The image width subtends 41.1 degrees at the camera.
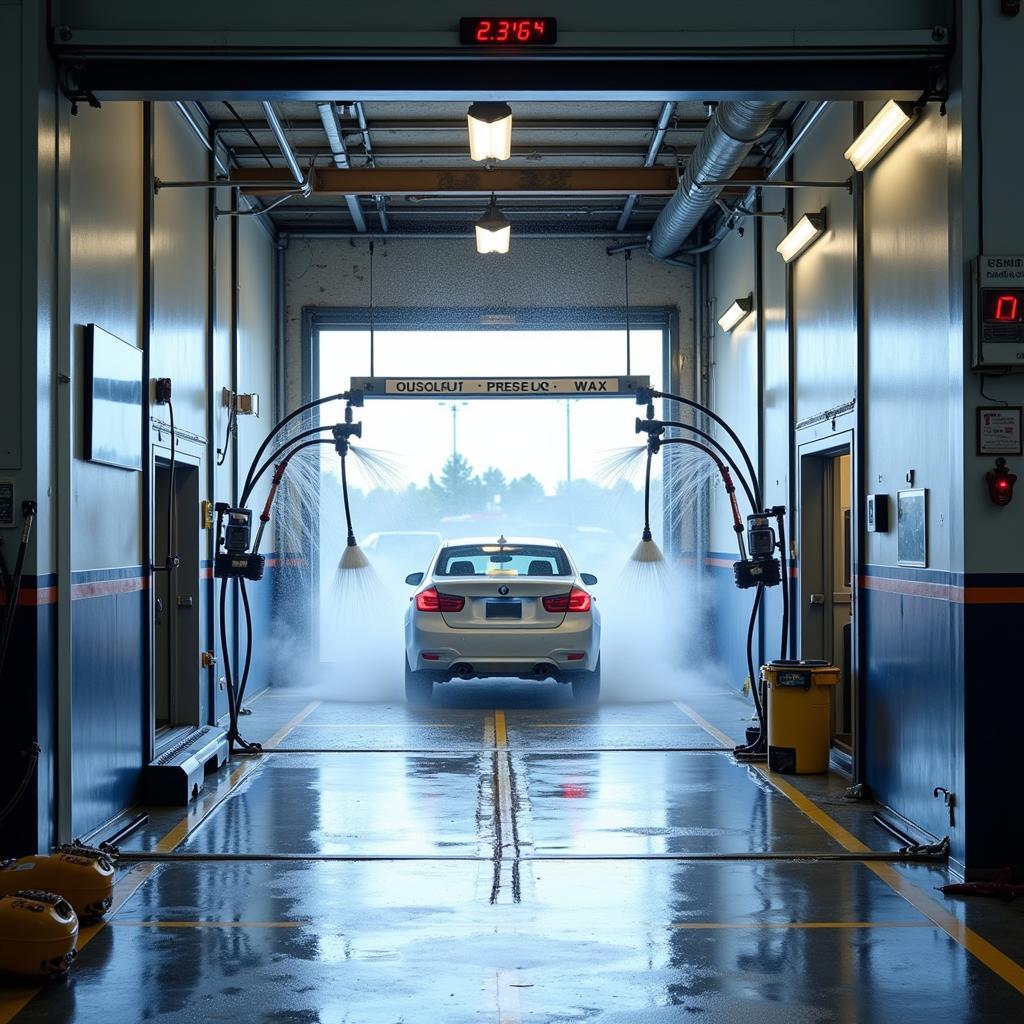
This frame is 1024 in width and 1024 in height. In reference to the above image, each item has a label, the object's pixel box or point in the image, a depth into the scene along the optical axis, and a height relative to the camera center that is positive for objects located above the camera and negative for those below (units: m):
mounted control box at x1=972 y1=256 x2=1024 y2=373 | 6.44 +0.98
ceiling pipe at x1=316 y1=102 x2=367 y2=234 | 11.41 +3.43
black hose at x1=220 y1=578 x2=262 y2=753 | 10.23 -1.40
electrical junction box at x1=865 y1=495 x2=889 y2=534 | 8.21 +0.04
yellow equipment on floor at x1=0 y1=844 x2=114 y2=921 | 5.55 -1.46
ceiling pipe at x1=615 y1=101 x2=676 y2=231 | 11.75 +3.52
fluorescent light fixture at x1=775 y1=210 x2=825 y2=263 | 10.11 +2.18
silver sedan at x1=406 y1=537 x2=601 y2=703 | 12.18 -0.95
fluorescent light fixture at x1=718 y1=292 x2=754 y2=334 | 13.34 +2.07
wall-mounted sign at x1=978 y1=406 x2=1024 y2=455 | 6.54 +0.43
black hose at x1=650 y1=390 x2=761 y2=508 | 9.98 +0.60
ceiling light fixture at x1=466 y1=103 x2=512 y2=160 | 8.82 +2.56
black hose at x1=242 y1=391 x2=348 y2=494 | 10.70 +0.59
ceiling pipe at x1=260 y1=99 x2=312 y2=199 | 10.75 +3.17
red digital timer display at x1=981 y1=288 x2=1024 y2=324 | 6.46 +1.01
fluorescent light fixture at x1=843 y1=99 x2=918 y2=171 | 7.45 +2.22
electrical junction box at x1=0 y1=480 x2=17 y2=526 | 6.41 +0.08
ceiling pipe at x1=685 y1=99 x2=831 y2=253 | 10.52 +3.10
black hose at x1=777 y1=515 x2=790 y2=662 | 10.00 -0.52
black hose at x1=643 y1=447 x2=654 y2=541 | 10.88 +0.14
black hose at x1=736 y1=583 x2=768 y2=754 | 9.96 -1.45
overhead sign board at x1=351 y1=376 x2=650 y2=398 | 13.19 +1.33
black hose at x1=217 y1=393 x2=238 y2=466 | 12.37 +0.90
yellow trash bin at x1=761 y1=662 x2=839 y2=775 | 9.27 -1.32
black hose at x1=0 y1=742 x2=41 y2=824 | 6.24 -1.22
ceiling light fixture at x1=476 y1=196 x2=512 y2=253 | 12.05 +2.58
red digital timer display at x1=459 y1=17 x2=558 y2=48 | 6.75 +2.41
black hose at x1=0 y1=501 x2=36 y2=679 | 6.15 -0.29
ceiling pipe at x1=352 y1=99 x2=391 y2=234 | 11.84 +3.52
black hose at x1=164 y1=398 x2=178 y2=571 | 8.93 -0.01
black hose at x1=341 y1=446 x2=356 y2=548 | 11.12 +0.19
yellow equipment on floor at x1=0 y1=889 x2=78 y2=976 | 4.91 -1.50
